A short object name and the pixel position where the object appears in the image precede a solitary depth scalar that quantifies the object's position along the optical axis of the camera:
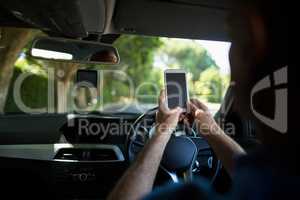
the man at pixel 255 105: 0.65
